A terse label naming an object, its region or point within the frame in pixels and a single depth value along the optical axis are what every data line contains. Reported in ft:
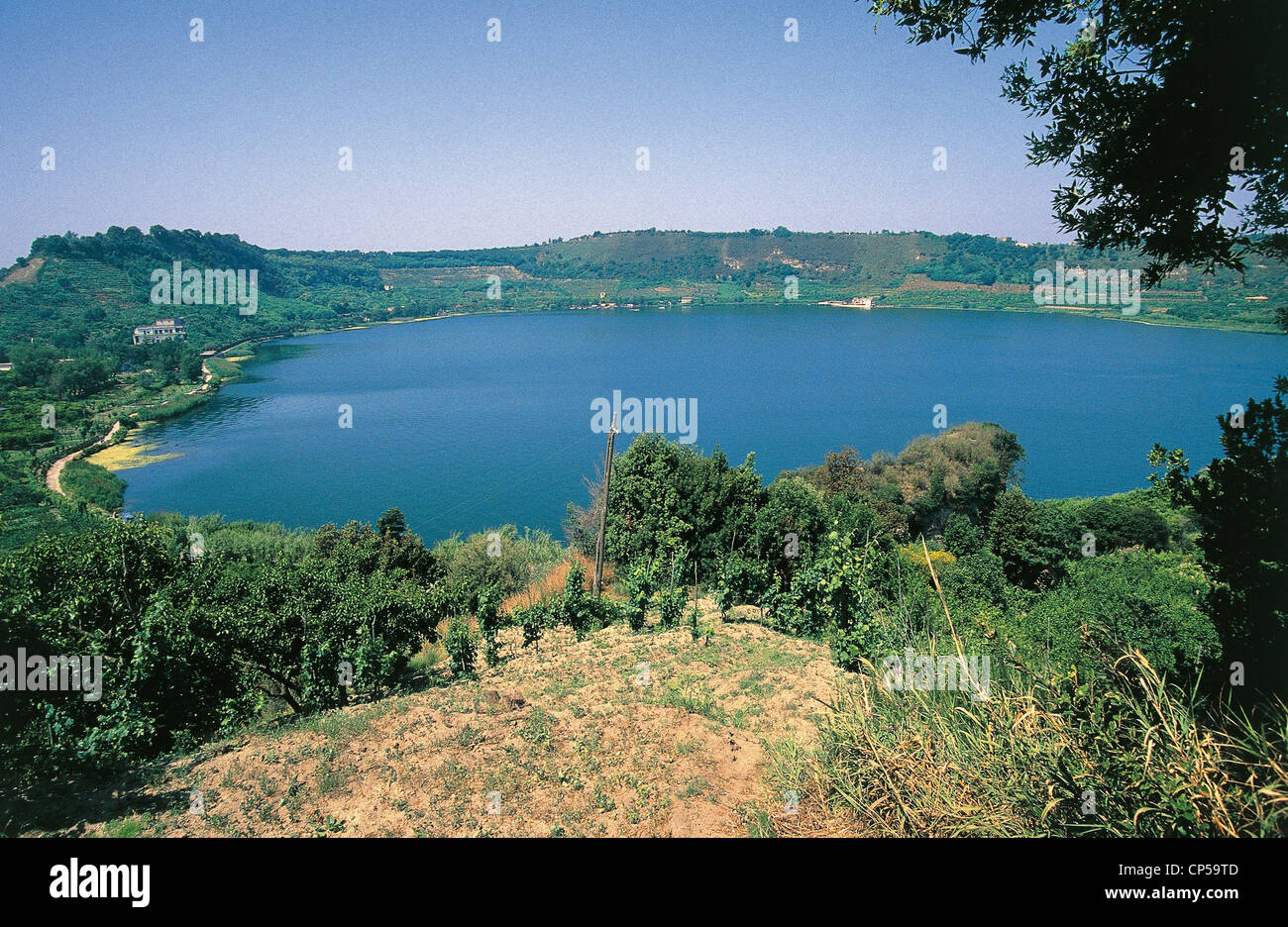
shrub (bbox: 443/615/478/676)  38.06
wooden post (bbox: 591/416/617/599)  60.80
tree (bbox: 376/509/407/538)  78.12
